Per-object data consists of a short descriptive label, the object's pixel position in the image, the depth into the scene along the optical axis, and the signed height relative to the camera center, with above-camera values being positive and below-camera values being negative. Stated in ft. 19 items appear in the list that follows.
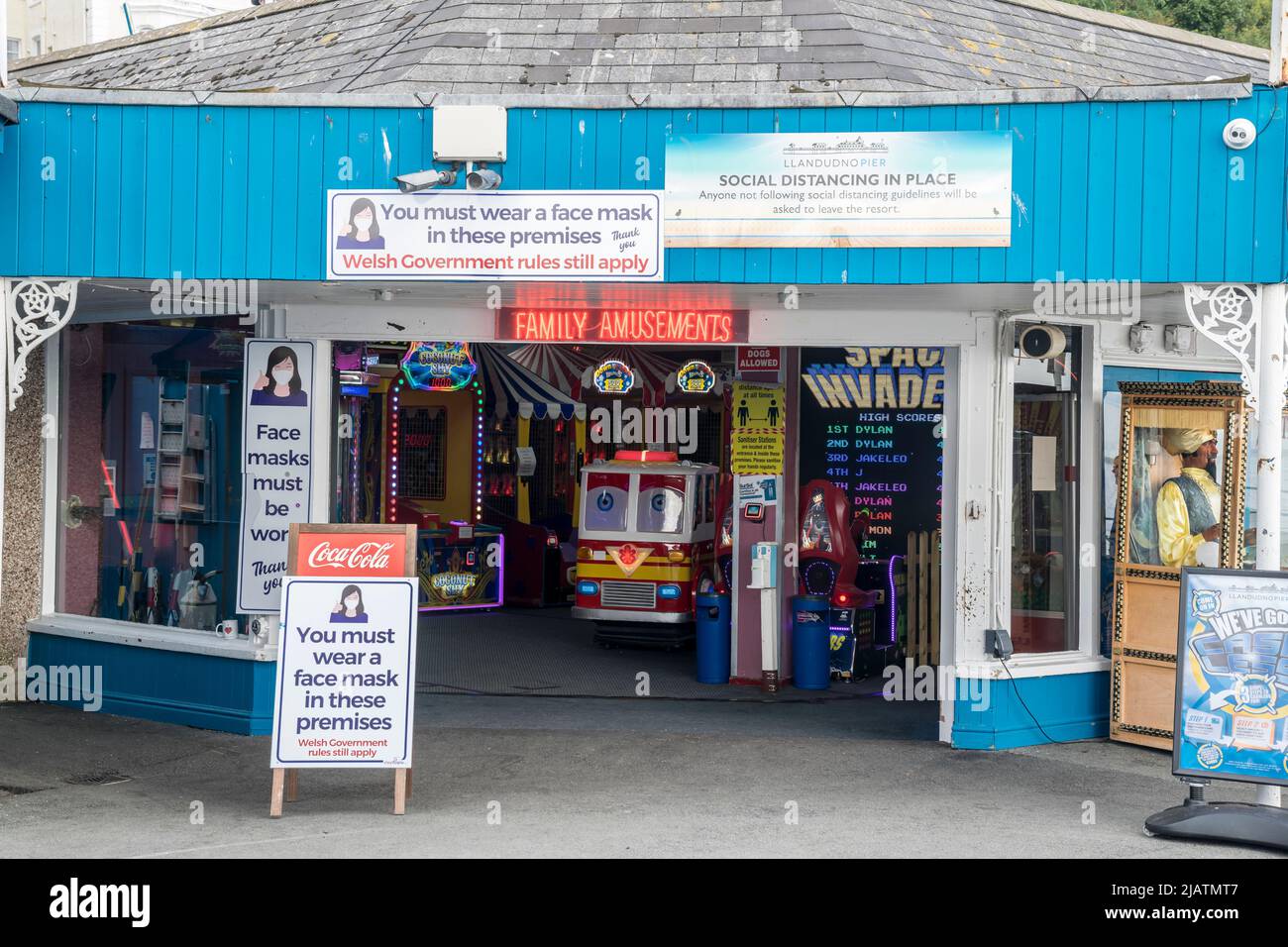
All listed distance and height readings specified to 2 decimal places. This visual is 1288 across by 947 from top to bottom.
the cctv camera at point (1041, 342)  30.99 +3.04
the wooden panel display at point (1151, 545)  29.99 -1.28
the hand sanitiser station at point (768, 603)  37.88 -3.30
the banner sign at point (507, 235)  25.96 +4.33
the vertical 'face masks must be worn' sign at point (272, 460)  30.60 +0.25
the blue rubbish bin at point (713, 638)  39.91 -4.42
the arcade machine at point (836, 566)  39.04 -2.33
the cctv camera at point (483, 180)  25.76 +5.26
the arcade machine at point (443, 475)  49.98 -0.08
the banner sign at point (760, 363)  38.04 +3.07
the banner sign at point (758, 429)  38.14 +1.32
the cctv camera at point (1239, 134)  24.70 +6.03
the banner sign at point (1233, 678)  22.85 -3.07
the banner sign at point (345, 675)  23.80 -3.34
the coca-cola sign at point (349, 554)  24.67 -1.39
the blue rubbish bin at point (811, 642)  38.52 -4.33
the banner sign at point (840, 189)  25.61 +5.19
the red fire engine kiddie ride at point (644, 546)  45.98 -2.22
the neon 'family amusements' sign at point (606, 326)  30.01 +3.13
